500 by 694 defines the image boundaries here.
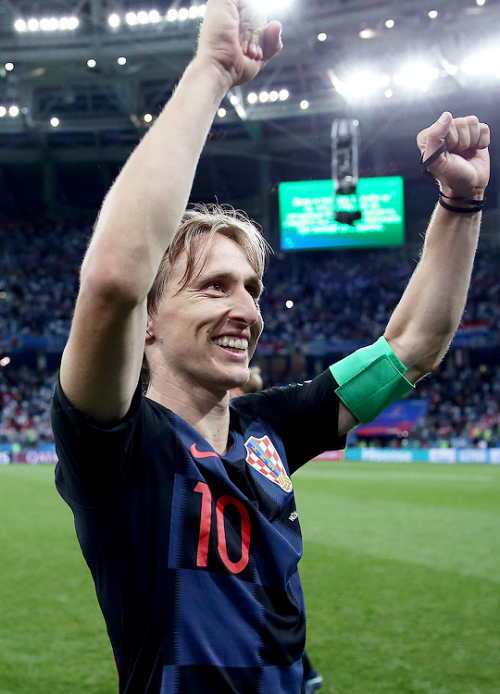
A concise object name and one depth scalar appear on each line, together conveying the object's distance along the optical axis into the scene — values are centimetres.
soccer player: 117
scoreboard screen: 2231
